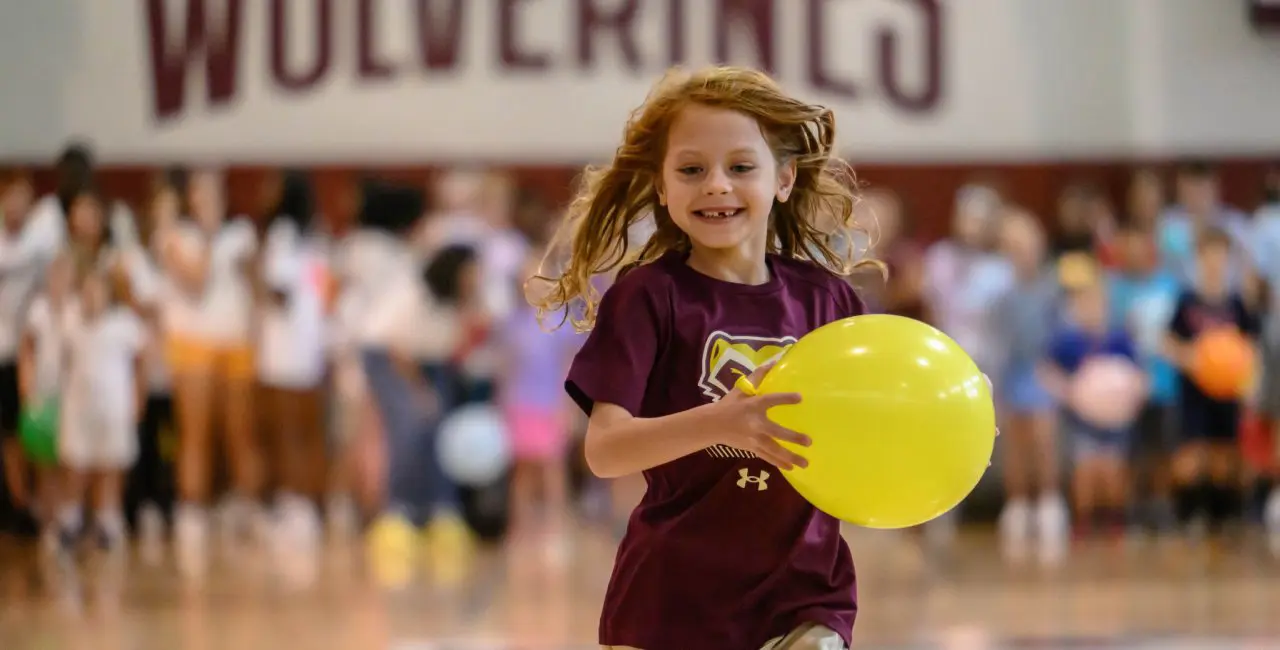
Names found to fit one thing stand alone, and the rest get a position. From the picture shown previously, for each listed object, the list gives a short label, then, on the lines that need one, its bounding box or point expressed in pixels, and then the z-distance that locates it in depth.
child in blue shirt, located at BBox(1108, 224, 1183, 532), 16.22
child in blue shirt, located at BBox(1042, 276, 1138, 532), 15.88
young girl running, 4.53
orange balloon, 15.69
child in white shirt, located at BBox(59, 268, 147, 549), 15.18
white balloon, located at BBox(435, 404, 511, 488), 15.23
